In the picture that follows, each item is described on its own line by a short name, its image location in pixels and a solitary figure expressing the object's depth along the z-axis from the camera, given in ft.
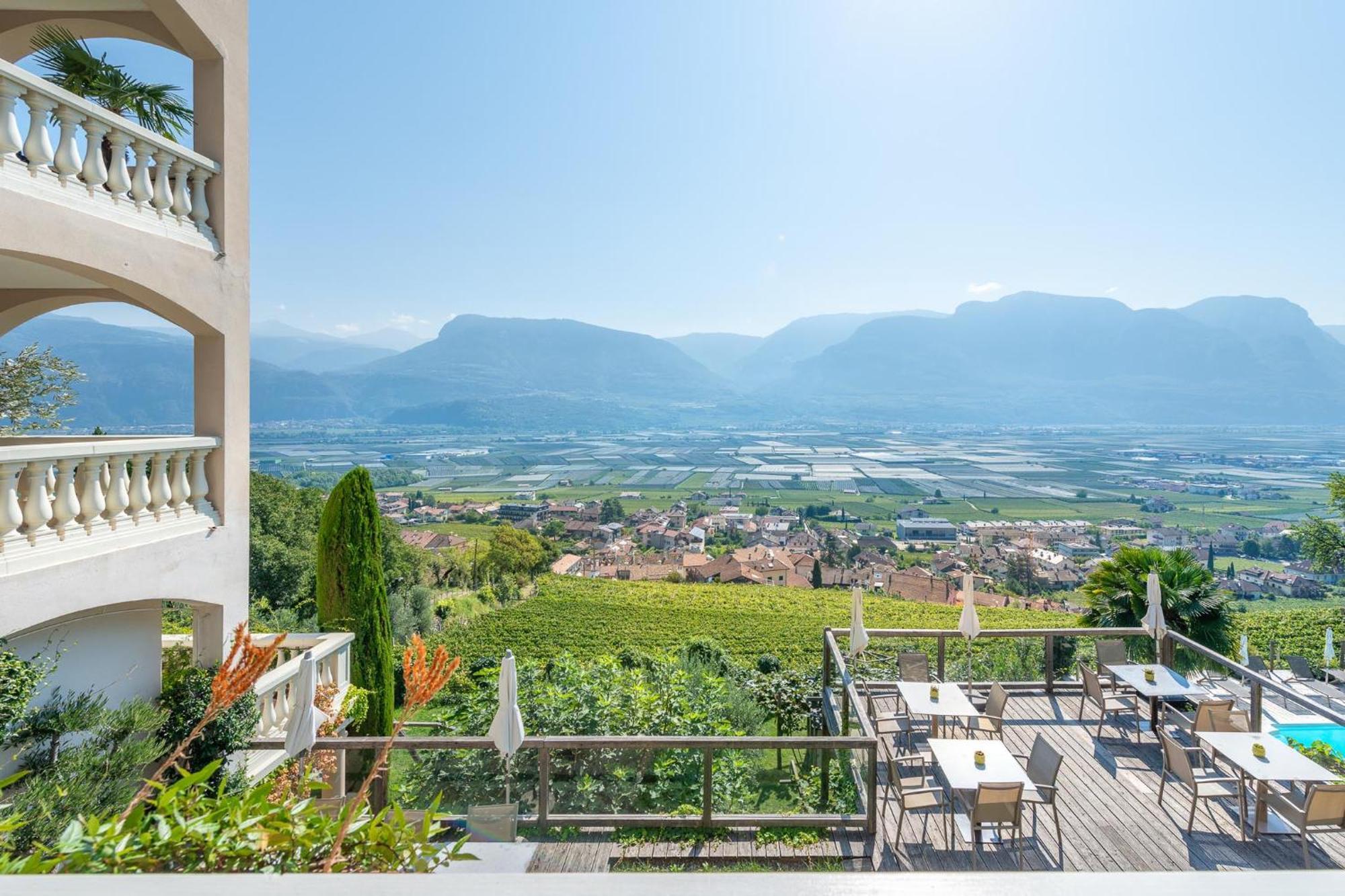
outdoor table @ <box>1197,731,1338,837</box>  16.31
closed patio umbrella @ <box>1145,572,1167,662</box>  26.02
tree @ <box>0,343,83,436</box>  30.12
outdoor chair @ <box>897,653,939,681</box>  26.27
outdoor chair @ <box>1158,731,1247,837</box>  17.01
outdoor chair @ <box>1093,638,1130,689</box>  26.35
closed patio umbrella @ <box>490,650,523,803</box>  16.11
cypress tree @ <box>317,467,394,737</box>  25.79
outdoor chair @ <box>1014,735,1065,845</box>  16.78
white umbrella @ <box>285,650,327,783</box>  15.65
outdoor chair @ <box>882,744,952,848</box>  17.54
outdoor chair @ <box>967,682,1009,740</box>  21.66
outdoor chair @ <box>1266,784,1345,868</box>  15.38
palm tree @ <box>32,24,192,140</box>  17.66
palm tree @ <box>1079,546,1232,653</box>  30.83
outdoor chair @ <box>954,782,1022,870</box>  15.76
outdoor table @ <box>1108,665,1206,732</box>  22.06
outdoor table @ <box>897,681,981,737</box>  21.18
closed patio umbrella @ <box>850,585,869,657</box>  24.11
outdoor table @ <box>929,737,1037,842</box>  16.55
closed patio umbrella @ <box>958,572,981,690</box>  25.18
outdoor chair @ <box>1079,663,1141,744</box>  23.25
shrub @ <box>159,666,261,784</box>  15.26
